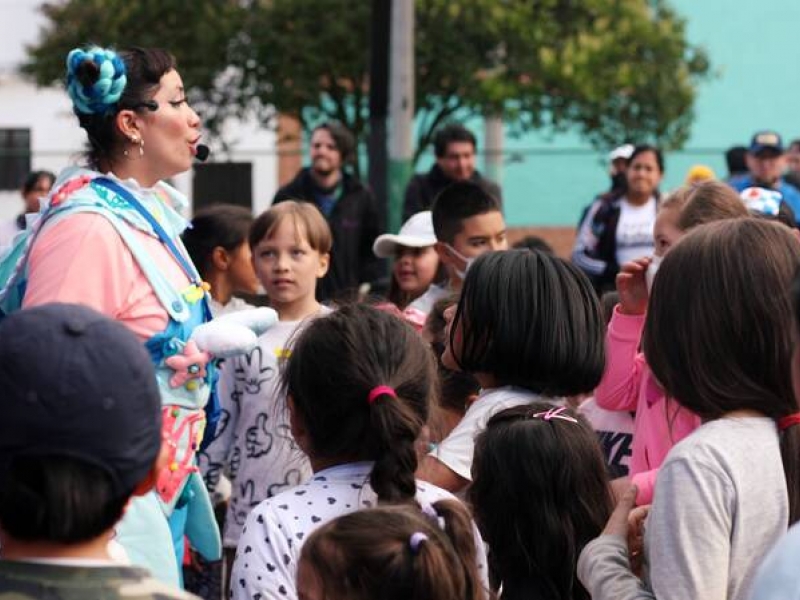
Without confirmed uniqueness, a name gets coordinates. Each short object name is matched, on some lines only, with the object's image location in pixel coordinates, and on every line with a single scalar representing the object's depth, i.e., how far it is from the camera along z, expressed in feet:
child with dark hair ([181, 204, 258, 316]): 20.76
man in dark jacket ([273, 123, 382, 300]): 29.35
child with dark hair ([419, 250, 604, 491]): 12.99
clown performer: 12.87
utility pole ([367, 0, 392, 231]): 40.91
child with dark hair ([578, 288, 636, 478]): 15.99
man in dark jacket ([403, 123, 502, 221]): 31.42
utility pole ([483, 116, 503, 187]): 66.11
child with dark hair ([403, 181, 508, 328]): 21.11
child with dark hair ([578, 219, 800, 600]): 9.77
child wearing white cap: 23.27
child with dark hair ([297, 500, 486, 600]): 9.27
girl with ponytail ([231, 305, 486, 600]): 10.89
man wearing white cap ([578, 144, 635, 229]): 39.58
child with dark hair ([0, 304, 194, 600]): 7.22
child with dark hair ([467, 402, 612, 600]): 11.51
